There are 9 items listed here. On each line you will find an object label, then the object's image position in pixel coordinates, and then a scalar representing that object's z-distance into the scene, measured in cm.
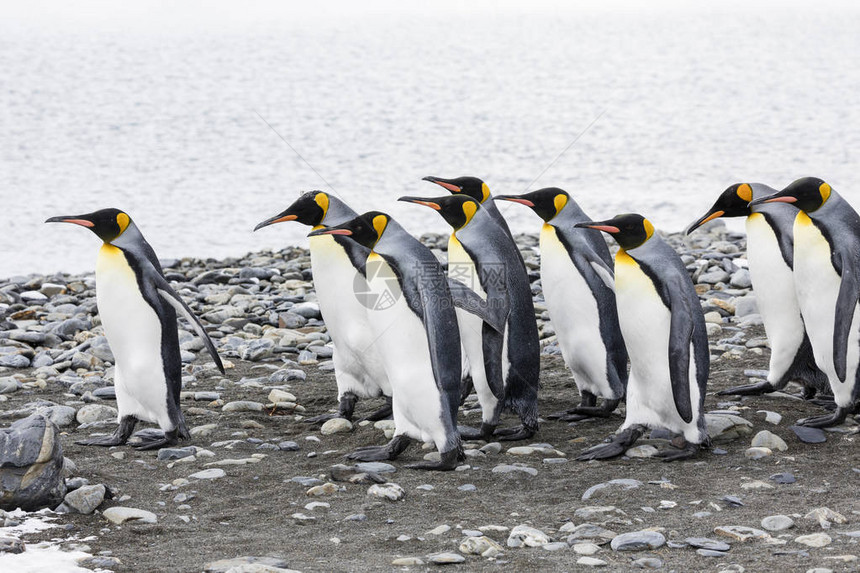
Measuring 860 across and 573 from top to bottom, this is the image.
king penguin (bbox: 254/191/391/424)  859
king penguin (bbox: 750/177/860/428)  789
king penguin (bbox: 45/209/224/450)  808
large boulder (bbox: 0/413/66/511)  633
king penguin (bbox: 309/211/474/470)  745
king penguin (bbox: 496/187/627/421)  869
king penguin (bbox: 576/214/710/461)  748
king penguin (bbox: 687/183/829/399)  892
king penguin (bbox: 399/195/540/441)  805
